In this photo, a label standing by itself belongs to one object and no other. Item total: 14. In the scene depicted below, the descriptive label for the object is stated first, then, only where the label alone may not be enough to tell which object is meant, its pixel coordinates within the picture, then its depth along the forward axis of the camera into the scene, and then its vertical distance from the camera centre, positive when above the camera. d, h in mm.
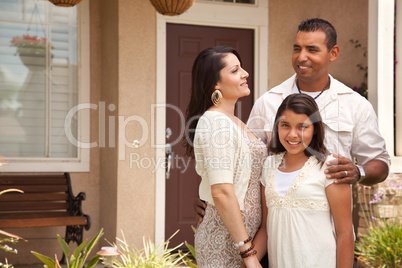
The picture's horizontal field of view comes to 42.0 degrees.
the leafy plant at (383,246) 4586 -1033
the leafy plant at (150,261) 4547 -1170
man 2545 +124
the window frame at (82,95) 5843 +380
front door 5785 +160
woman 2152 -133
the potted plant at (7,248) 3476 -796
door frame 5543 +1023
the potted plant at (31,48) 5719 +886
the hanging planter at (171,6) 4566 +1089
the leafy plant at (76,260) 4348 -1107
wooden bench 5270 -804
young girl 2160 -304
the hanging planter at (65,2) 4680 +1137
